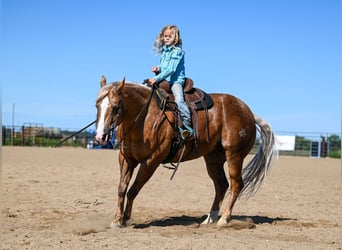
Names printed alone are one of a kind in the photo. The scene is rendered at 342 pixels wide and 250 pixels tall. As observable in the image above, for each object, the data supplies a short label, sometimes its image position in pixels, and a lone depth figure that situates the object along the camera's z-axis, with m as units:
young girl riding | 12.09
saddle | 12.05
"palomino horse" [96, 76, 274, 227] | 11.02
